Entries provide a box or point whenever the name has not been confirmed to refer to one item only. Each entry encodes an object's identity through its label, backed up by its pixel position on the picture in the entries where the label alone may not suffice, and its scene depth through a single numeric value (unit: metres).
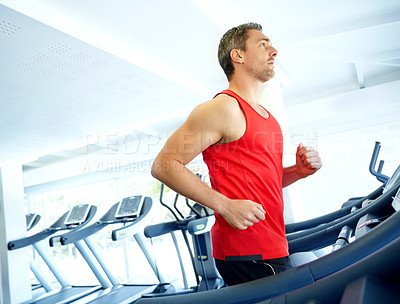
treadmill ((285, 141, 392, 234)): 1.89
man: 1.03
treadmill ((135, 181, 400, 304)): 0.46
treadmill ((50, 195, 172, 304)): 4.94
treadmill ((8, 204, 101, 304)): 5.50
